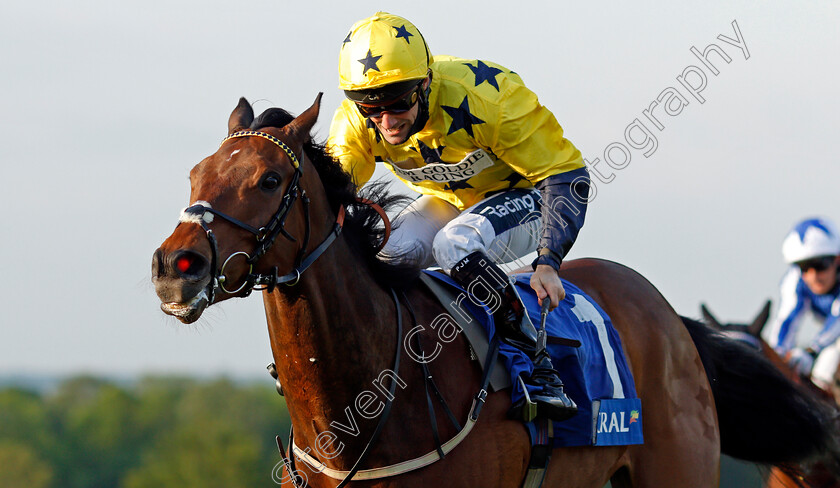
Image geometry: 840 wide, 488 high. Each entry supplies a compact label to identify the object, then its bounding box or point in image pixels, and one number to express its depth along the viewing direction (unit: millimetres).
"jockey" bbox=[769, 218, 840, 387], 18375
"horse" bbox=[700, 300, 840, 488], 12797
